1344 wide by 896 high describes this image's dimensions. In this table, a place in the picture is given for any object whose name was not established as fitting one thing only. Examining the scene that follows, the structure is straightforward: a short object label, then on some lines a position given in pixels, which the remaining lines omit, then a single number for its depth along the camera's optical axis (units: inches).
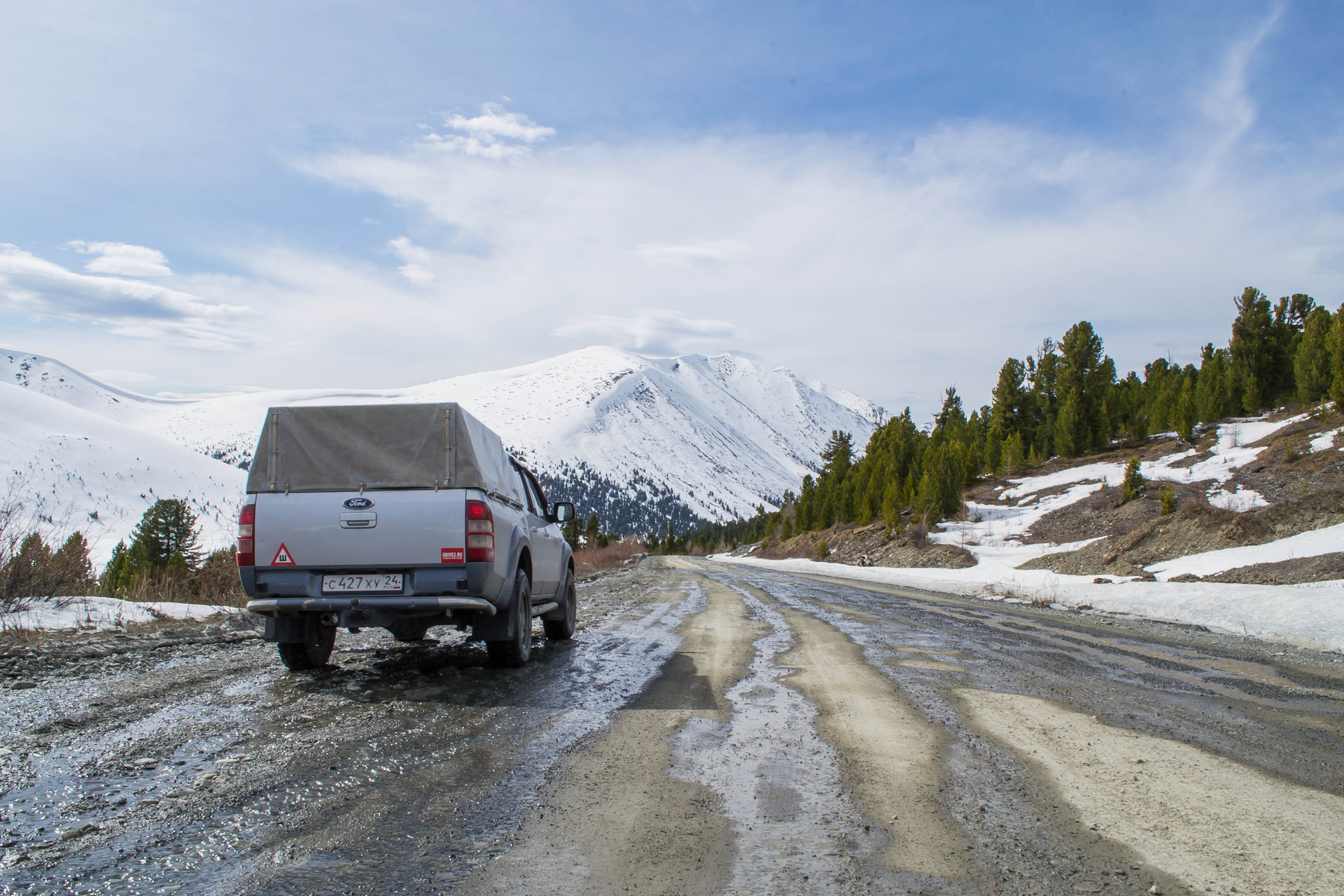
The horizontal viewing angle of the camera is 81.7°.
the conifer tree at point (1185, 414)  1780.3
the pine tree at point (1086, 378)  2101.4
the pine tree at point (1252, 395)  2046.0
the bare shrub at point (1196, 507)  1008.9
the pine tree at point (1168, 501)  1170.6
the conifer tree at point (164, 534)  1470.2
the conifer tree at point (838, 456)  3043.8
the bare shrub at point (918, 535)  1603.1
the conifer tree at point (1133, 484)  1391.5
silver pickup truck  238.8
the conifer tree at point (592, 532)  3608.8
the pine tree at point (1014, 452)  2126.0
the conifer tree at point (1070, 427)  2078.0
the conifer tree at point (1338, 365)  1425.9
